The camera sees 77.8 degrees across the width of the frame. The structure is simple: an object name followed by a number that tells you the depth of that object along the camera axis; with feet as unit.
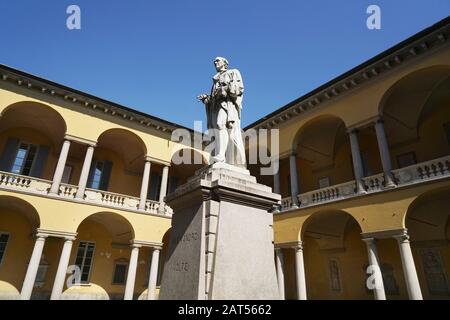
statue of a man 15.46
